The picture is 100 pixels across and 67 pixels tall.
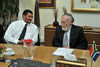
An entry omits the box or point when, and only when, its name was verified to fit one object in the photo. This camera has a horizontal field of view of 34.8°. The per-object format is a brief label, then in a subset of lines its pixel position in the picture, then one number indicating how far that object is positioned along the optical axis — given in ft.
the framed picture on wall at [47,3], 14.37
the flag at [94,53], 5.12
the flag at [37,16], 14.09
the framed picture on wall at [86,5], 13.33
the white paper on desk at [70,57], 4.85
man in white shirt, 9.48
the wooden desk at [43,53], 6.17
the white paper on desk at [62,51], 6.62
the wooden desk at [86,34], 12.41
